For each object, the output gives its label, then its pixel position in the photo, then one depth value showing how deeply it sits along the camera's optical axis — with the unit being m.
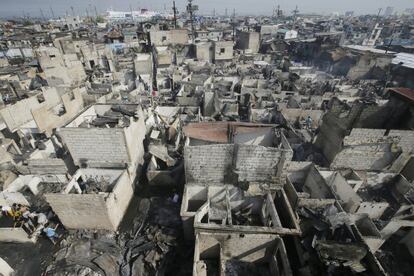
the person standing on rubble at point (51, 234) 11.23
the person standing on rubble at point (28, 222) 11.56
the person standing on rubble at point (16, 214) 12.25
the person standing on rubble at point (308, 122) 19.00
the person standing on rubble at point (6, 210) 12.28
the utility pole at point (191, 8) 46.82
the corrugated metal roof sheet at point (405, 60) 29.75
